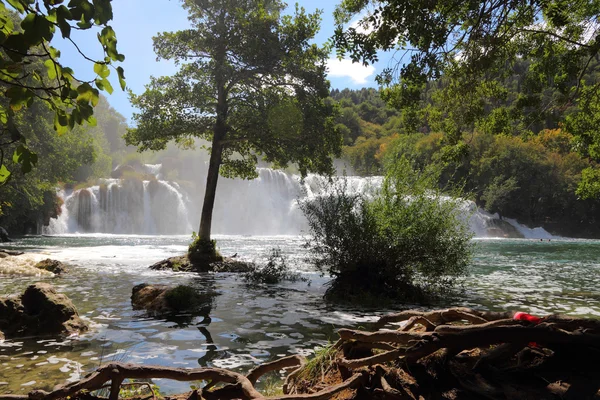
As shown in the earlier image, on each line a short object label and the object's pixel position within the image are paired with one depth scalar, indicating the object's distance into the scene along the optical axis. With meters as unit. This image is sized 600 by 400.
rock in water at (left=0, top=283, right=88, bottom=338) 7.42
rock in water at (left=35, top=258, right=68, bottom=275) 15.91
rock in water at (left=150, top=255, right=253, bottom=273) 18.26
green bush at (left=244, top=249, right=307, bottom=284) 14.97
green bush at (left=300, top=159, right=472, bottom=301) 11.27
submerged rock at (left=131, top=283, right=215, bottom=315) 9.67
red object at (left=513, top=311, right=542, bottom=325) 2.70
